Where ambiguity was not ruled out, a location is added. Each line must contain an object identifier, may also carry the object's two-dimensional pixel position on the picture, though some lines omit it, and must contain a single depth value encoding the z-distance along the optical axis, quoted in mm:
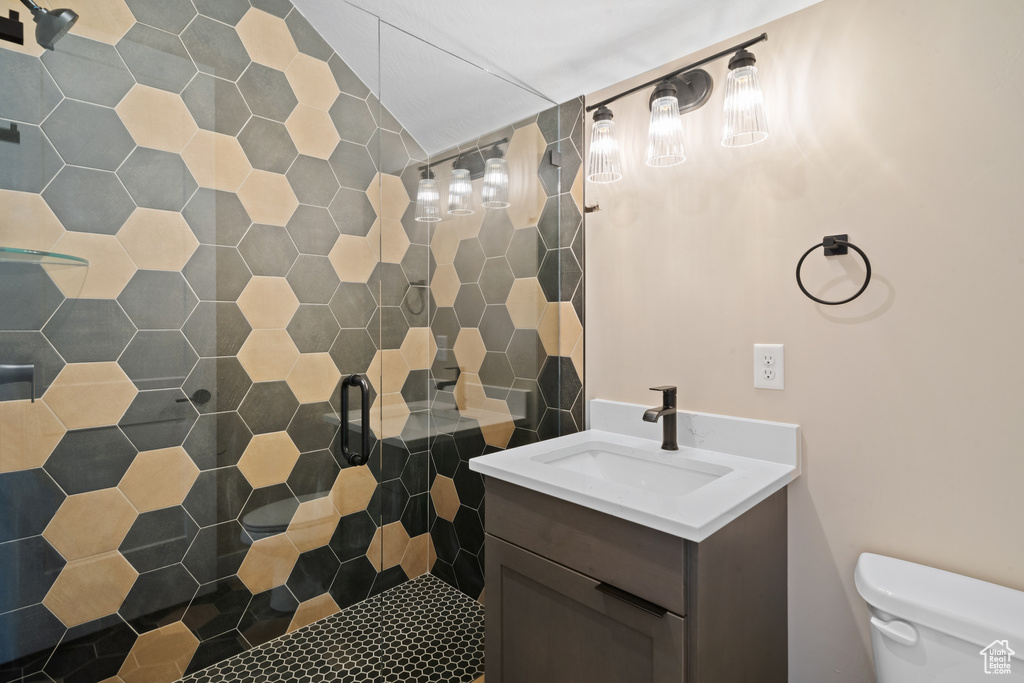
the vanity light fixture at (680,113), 1330
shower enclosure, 1093
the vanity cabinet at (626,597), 1000
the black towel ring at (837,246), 1277
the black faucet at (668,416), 1515
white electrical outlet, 1416
